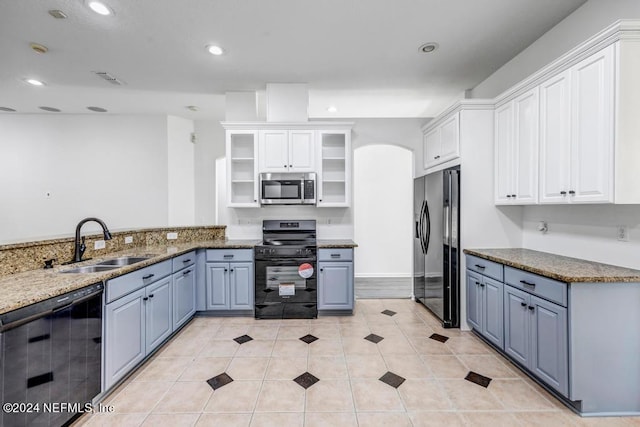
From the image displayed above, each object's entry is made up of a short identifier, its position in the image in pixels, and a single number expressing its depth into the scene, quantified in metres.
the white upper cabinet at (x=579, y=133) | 1.77
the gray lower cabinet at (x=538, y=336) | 1.82
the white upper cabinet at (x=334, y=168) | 3.58
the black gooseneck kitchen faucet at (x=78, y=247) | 2.33
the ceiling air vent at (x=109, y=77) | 3.29
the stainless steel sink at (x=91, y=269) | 2.17
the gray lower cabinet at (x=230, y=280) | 3.32
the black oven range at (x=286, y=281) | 3.29
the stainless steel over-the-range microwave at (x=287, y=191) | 3.53
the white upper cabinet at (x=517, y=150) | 2.39
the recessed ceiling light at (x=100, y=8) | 2.14
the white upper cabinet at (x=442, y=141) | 3.03
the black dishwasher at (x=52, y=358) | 1.35
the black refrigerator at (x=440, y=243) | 2.95
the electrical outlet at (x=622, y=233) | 1.92
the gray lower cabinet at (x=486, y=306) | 2.43
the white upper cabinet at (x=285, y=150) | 3.56
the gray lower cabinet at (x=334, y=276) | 3.34
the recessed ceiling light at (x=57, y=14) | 2.23
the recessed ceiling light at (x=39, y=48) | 2.68
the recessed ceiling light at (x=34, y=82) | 3.47
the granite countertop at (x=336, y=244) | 3.31
